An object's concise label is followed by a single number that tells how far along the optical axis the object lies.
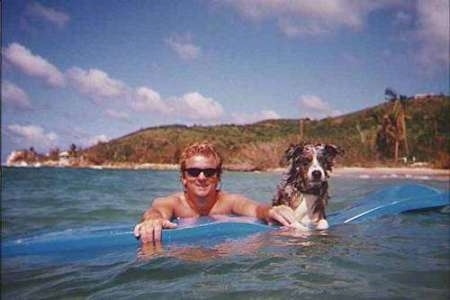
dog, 4.58
